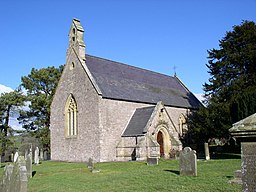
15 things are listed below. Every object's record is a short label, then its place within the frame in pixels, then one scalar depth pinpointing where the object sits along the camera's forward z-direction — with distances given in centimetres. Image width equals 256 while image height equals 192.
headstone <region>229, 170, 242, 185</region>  978
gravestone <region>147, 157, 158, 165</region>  1933
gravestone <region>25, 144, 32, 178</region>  1602
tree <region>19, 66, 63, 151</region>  4131
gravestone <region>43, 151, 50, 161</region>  3930
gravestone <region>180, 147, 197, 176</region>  1282
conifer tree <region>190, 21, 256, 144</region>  2512
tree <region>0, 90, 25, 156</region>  4022
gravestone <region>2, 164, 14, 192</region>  675
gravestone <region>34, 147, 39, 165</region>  2745
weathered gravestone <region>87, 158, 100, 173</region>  1919
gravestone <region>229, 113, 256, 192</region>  327
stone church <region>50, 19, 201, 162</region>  2561
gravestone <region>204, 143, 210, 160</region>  2315
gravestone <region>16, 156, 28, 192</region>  563
